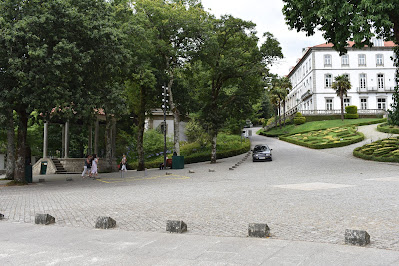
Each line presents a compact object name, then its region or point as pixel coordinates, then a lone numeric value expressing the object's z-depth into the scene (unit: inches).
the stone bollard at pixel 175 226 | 261.3
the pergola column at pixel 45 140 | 1263.5
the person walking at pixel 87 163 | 961.9
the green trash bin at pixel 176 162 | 1138.7
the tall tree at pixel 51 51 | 620.1
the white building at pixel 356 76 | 2573.8
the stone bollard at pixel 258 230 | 241.1
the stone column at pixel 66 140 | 1313.6
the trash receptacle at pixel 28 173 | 824.9
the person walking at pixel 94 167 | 942.9
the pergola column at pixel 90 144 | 1354.6
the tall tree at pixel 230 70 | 1146.7
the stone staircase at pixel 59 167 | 1272.4
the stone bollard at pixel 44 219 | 312.5
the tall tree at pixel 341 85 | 2130.2
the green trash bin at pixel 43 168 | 1267.2
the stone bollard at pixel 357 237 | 211.5
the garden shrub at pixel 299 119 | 2449.6
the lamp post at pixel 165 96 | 1078.4
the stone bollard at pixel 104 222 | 286.2
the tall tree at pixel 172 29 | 1002.7
